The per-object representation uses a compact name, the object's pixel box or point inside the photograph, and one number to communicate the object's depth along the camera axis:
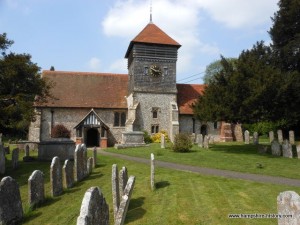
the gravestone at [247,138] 29.16
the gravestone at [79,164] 13.74
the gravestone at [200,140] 26.60
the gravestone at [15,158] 16.97
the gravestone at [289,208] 4.88
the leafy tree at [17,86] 17.30
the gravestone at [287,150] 19.17
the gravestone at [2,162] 15.89
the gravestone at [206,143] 25.50
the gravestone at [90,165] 15.51
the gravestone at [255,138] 27.30
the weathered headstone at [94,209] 4.33
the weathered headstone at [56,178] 11.12
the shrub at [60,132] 33.47
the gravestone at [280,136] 28.60
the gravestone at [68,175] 12.35
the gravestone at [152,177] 11.55
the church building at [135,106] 34.00
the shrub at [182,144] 22.57
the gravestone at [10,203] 8.30
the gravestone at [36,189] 9.92
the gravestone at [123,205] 7.29
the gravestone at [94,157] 17.35
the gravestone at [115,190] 8.82
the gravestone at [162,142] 25.91
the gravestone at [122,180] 9.99
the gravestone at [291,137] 26.86
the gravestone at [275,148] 20.02
